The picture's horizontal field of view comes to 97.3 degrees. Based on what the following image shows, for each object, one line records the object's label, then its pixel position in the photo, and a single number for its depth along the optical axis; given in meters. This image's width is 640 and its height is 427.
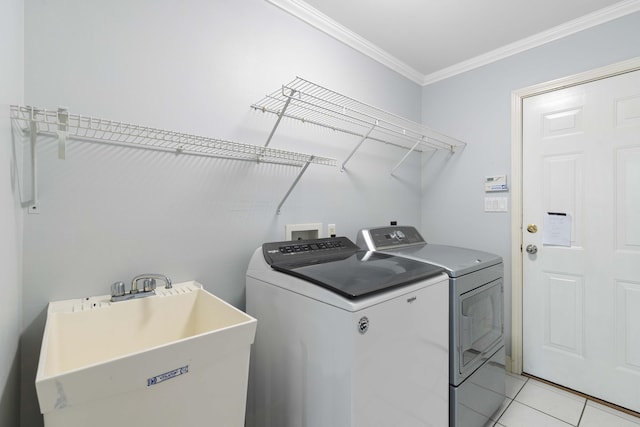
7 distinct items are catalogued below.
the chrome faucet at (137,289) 1.13
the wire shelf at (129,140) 0.93
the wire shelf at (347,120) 1.69
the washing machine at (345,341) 1.02
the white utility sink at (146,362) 0.65
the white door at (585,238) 1.88
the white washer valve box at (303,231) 1.80
